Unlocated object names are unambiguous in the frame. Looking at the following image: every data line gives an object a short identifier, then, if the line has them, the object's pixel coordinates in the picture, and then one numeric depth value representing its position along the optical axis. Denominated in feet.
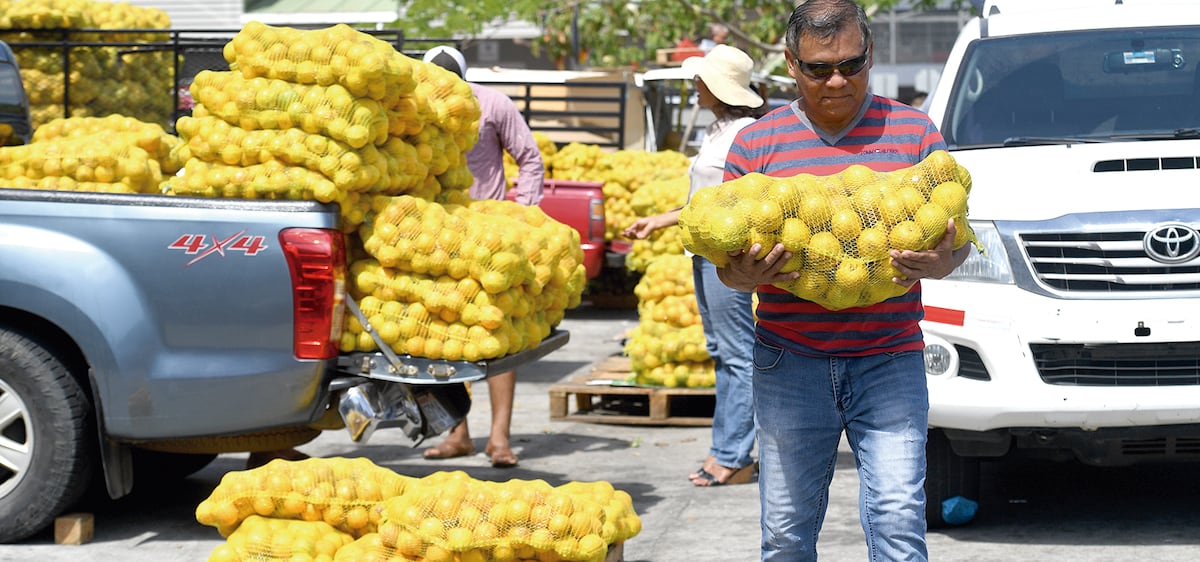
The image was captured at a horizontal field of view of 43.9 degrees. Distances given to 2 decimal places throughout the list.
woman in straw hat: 23.81
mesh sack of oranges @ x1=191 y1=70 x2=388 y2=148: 20.26
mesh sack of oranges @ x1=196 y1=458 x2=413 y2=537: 17.47
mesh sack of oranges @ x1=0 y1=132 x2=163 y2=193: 23.47
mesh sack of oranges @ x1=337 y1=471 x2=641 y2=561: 16.37
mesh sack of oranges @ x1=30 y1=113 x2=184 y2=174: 25.30
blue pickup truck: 19.77
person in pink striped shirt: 26.68
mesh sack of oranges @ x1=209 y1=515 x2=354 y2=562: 16.96
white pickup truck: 18.76
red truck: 46.21
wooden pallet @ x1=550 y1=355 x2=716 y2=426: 30.40
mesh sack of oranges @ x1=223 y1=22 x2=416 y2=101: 20.30
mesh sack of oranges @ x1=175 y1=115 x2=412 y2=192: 20.13
